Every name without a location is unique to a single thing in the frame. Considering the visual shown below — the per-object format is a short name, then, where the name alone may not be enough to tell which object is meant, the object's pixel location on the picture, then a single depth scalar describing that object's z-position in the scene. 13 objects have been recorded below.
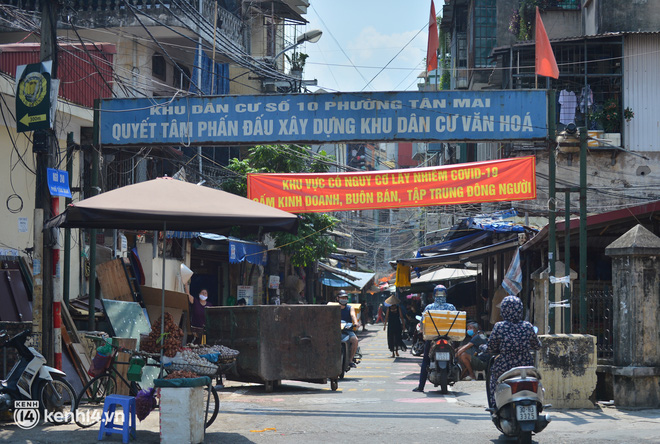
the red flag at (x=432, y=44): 26.52
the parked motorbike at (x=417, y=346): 22.84
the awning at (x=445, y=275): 31.54
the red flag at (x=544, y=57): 13.79
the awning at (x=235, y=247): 22.36
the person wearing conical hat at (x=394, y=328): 24.05
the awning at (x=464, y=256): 19.99
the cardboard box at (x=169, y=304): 15.98
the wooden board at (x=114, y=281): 15.35
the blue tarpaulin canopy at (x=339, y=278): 36.47
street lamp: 27.08
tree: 26.22
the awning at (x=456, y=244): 22.92
